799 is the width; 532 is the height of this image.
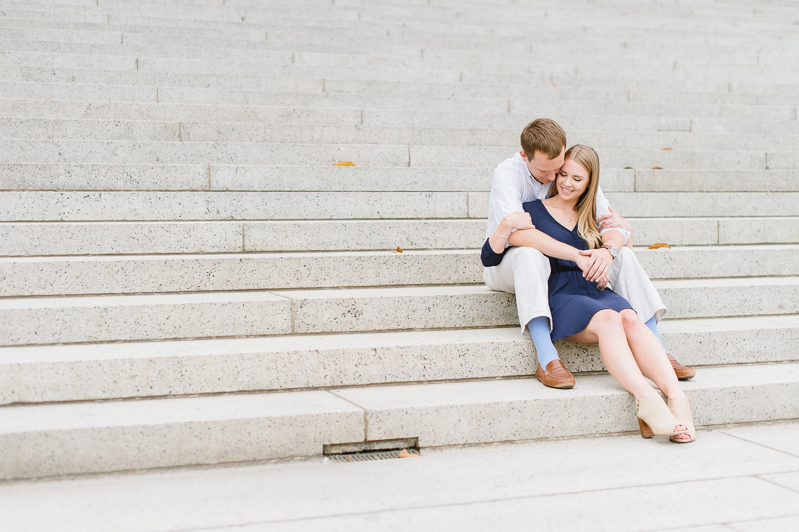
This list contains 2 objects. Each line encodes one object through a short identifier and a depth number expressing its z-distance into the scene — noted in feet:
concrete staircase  10.04
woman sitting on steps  10.32
